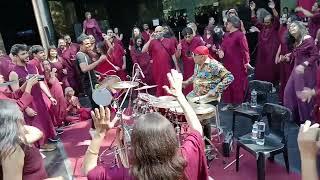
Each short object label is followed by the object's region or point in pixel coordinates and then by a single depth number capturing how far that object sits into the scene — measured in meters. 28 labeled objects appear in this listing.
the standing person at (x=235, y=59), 6.14
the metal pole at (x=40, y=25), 10.96
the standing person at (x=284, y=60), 6.06
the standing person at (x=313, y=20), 6.54
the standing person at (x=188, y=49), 6.98
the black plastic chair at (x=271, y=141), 3.67
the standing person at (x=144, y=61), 7.93
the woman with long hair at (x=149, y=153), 1.75
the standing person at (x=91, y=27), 11.22
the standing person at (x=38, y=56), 6.21
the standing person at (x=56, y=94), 6.29
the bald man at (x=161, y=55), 6.80
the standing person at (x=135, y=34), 8.29
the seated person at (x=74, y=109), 6.87
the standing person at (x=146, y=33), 9.77
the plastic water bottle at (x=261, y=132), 3.91
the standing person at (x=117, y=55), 7.86
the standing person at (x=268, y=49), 7.09
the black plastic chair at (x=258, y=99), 4.79
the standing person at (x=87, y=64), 5.32
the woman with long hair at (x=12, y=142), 2.08
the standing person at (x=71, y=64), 8.20
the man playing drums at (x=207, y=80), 4.60
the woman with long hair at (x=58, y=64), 7.10
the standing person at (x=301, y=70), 5.01
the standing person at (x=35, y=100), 4.93
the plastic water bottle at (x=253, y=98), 5.01
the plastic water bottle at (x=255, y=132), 3.95
